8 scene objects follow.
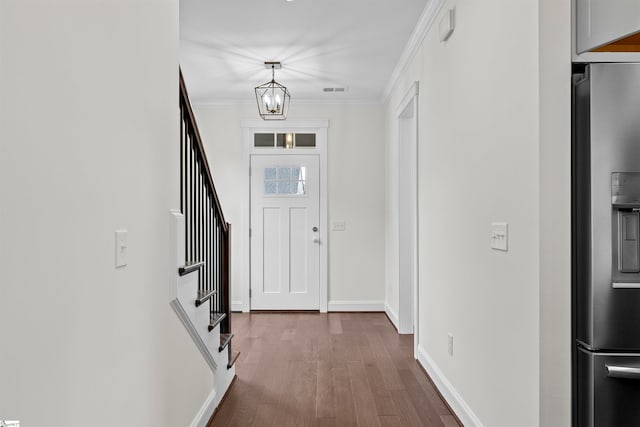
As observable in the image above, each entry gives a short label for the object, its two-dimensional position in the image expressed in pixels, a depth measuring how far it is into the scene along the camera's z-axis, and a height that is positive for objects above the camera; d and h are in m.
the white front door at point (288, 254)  6.14 -0.51
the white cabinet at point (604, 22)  1.61 +0.66
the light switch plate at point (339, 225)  6.15 -0.14
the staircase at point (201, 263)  2.27 -0.27
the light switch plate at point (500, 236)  2.15 -0.10
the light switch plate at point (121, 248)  1.55 -0.11
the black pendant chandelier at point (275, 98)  4.65 +1.11
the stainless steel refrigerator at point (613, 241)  1.68 -0.09
